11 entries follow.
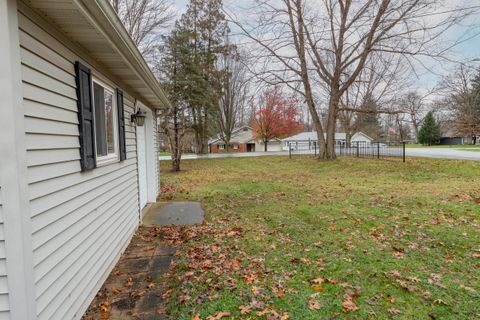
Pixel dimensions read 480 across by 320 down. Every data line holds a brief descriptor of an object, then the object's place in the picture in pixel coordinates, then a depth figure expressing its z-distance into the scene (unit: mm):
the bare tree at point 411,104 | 13139
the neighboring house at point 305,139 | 41594
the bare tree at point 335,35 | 11391
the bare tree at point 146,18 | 15359
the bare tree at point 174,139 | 14645
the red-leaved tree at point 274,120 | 34281
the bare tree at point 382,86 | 13677
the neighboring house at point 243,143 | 44156
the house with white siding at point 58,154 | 1713
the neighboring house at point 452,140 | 43806
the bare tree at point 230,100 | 29641
